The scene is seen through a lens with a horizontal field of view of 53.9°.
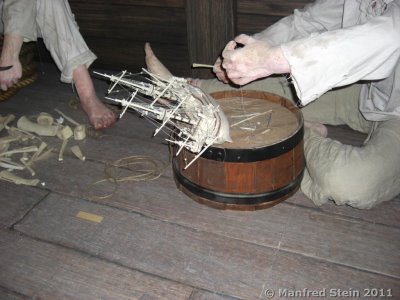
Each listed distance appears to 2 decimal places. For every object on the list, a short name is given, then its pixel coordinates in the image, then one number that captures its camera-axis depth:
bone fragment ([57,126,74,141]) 2.33
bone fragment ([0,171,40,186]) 1.99
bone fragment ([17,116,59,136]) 2.36
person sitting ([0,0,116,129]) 2.29
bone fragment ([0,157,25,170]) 2.11
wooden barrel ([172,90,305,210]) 1.55
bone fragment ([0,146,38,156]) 2.19
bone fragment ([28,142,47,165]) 2.16
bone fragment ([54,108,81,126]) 2.47
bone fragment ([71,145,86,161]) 2.17
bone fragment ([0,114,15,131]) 2.44
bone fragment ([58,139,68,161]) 2.18
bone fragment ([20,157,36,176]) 2.07
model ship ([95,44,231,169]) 1.51
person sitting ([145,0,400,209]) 1.38
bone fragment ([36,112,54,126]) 2.43
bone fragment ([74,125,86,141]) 2.33
